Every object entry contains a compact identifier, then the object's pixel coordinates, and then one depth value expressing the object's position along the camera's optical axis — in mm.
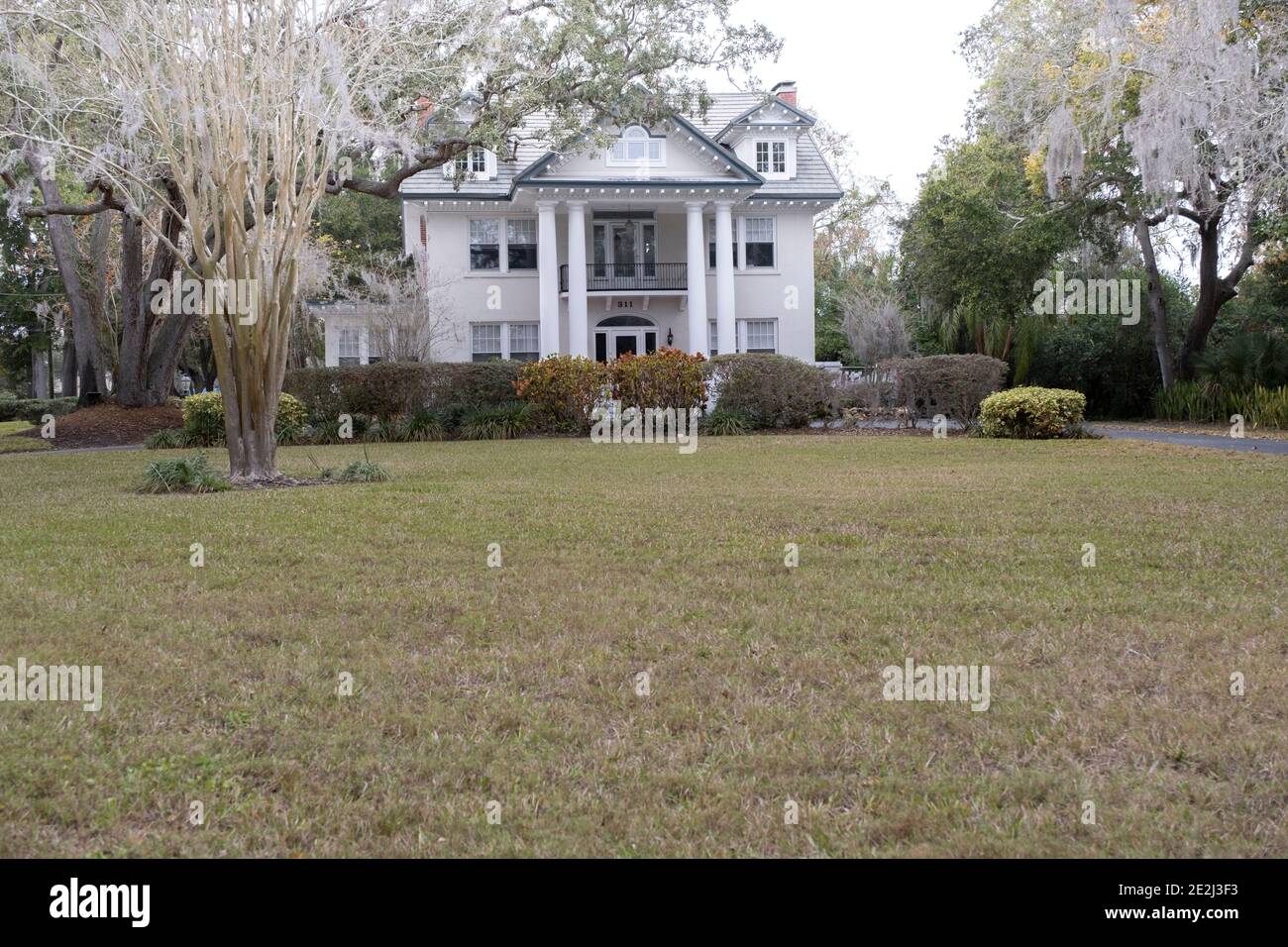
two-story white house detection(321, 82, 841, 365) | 28469
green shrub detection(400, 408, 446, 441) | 21375
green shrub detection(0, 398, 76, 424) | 33438
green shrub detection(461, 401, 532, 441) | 21484
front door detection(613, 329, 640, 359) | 31984
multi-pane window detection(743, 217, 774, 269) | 31875
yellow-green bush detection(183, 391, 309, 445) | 20203
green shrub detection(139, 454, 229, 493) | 12016
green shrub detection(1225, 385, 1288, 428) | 19969
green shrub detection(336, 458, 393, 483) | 12891
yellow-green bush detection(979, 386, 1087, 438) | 18828
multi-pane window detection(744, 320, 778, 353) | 32062
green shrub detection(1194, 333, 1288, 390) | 21641
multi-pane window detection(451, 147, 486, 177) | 30119
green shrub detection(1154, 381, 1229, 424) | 22658
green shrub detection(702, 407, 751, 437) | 21656
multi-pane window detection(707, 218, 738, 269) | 31469
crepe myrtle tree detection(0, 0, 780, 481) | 11188
